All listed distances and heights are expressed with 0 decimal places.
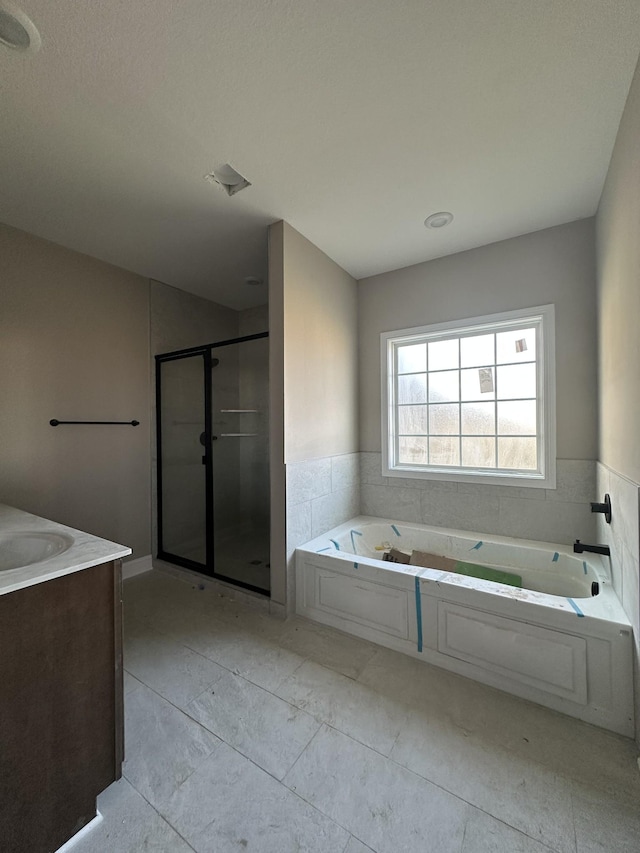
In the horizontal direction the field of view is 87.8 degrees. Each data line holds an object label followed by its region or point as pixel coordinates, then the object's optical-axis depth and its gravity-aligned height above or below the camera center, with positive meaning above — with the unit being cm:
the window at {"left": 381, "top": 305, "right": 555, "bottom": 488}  230 +17
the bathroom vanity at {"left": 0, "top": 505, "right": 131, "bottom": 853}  86 -76
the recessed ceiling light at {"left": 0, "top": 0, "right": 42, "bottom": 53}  102 +127
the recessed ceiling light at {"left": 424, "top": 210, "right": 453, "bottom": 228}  207 +129
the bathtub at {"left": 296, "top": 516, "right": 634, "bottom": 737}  136 -96
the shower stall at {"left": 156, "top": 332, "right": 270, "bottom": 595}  268 -27
